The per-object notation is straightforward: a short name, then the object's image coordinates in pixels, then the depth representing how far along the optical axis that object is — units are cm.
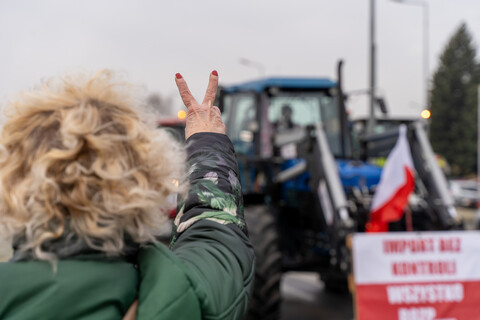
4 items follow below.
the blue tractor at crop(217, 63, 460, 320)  538
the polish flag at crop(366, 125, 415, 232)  536
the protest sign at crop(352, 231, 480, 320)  454
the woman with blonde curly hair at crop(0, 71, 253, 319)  114
